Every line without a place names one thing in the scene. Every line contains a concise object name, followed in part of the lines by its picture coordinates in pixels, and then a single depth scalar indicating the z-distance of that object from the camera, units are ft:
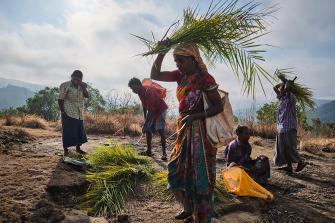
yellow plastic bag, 14.67
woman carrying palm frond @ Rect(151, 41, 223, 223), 10.48
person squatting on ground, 17.17
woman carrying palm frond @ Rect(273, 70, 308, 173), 21.33
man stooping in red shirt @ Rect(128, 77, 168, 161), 22.63
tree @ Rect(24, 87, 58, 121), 124.67
